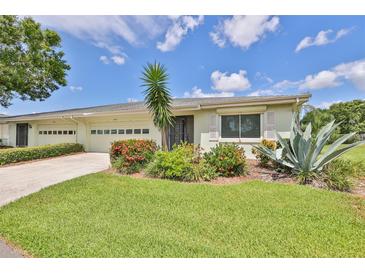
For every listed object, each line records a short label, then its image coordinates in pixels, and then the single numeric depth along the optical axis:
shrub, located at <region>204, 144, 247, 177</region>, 6.32
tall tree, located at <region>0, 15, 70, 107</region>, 12.62
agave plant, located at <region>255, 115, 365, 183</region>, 5.53
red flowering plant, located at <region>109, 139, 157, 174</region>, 7.11
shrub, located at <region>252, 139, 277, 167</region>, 7.57
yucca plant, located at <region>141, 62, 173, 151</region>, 8.29
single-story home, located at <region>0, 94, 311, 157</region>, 8.78
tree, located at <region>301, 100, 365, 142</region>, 26.59
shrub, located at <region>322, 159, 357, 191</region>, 5.23
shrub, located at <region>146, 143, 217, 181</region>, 6.06
